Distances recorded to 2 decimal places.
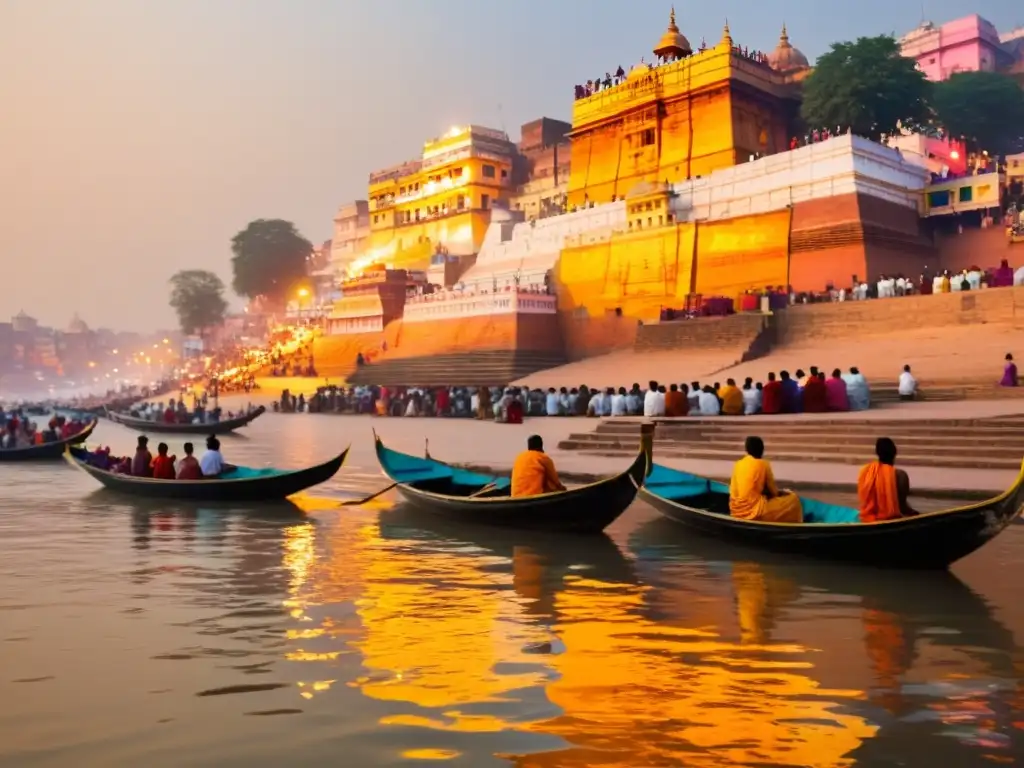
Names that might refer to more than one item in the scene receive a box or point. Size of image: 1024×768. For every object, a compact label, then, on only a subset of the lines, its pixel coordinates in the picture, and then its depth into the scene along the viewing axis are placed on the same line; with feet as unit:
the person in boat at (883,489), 20.92
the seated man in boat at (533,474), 27.94
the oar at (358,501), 36.02
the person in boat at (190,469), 38.17
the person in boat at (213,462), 38.17
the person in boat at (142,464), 40.50
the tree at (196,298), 265.75
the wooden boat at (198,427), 85.40
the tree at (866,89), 110.22
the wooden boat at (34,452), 62.85
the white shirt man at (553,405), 80.43
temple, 97.96
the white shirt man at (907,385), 57.52
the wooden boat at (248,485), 36.50
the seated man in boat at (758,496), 23.32
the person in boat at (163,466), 38.96
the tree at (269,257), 235.81
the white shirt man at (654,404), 61.65
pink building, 167.94
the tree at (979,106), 133.59
